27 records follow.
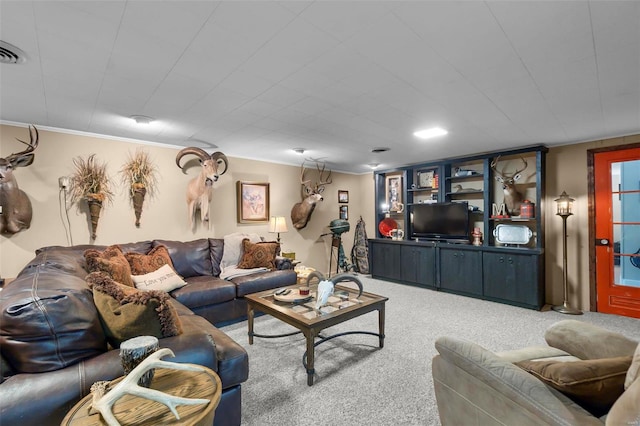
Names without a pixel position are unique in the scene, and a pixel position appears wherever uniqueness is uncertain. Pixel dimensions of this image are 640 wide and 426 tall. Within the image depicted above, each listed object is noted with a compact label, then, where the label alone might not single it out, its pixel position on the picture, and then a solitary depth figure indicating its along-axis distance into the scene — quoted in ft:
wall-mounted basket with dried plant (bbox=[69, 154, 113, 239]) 11.44
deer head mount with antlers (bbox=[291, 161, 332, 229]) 18.12
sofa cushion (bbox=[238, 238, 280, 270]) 13.62
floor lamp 12.97
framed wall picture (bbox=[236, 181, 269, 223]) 16.22
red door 12.28
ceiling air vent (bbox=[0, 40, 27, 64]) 5.64
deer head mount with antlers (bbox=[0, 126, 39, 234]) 9.64
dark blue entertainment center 13.97
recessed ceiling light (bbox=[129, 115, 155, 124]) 9.81
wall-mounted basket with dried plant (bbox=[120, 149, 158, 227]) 12.67
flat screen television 16.52
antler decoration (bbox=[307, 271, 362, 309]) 8.84
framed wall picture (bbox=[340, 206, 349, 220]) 22.08
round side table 3.34
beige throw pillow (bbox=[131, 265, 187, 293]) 10.28
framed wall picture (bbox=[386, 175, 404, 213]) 20.30
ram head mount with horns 13.52
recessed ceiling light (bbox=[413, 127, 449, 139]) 11.41
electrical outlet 11.00
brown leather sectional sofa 3.72
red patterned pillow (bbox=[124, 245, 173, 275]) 10.88
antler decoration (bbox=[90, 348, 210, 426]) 3.28
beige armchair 3.44
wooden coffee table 7.48
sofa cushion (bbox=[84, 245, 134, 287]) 8.29
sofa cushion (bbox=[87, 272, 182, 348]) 4.91
